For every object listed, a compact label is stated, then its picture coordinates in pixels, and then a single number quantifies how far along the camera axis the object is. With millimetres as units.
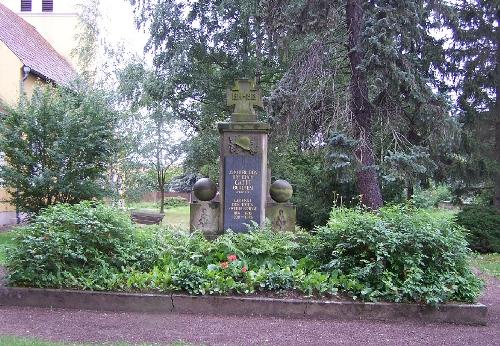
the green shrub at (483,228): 16594
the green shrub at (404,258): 7219
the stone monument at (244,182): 11219
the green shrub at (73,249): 7578
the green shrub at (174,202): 47594
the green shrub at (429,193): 10449
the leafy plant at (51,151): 15969
